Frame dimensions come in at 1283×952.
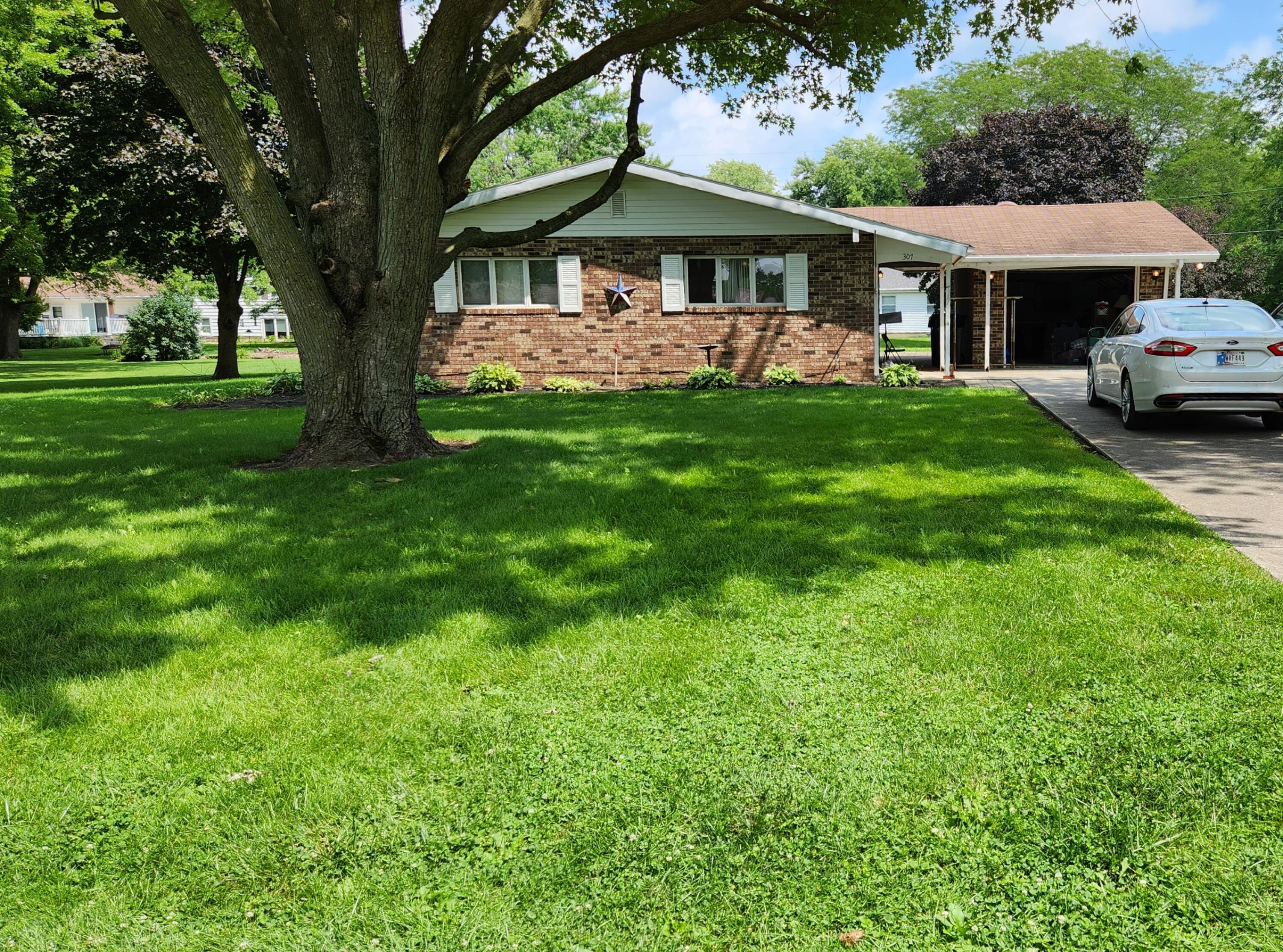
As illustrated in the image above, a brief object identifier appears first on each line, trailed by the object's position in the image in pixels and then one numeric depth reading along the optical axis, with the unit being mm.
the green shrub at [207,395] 16281
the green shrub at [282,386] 17641
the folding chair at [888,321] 22000
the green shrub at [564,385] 18875
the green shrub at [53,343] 58312
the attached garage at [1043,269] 22578
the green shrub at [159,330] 38625
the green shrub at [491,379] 18625
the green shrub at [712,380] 18938
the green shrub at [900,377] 18703
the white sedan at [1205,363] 9984
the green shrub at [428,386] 18703
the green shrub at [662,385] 19495
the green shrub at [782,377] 19219
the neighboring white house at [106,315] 67750
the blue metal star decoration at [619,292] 19578
